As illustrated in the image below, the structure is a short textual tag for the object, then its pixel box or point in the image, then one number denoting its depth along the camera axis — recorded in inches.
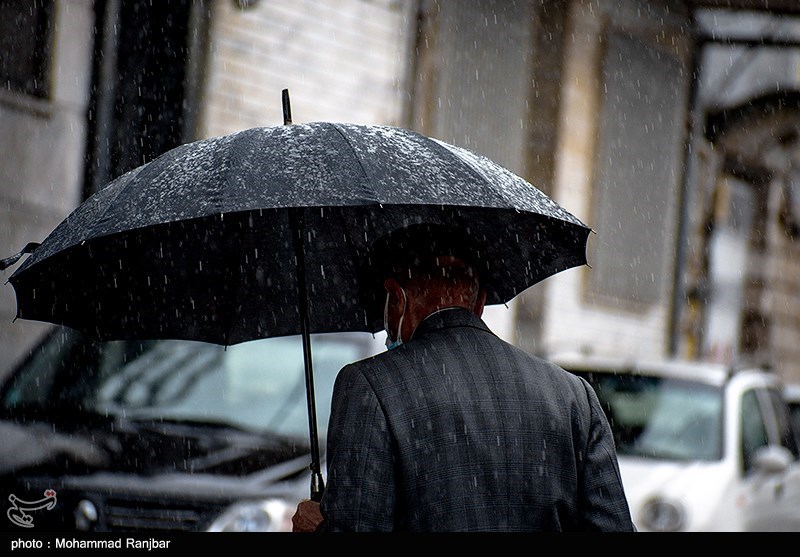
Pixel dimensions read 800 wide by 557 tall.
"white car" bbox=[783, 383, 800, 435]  873.5
